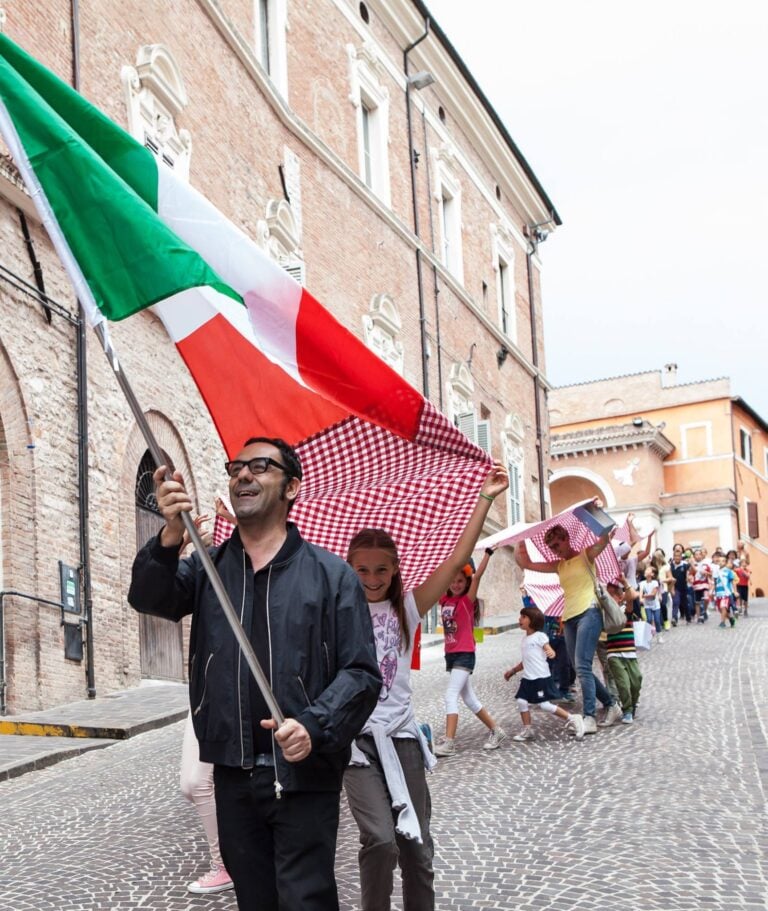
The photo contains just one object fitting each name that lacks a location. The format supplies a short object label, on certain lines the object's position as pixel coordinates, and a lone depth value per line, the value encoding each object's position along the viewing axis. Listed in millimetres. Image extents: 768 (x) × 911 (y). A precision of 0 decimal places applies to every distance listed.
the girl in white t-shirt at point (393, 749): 4371
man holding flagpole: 3438
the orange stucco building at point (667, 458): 57469
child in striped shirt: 10664
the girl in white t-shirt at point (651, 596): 21719
